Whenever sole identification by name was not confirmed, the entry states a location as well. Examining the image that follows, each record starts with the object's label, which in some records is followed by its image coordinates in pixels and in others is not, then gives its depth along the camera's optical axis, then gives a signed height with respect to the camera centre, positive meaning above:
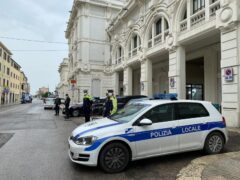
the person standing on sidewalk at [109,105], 11.09 -0.43
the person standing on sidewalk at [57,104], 18.95 -0.67
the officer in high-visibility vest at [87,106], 12.14 -0.53
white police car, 4.68 -0.87
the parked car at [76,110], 17.64 -1.11
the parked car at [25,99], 54.31 -0.79
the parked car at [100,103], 15.06 -0.52
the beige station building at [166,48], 10.18 +3.74
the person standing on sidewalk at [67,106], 15.95 -0.76
